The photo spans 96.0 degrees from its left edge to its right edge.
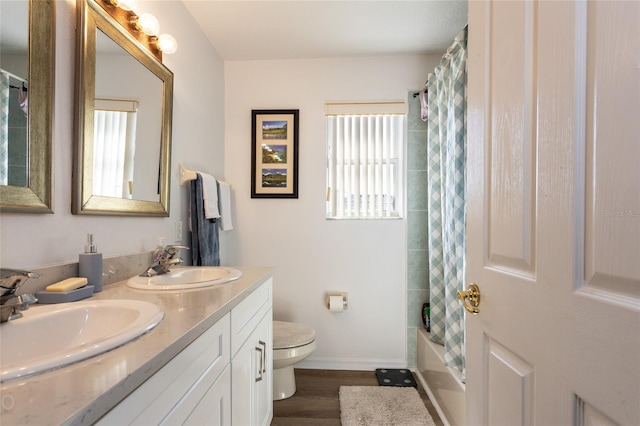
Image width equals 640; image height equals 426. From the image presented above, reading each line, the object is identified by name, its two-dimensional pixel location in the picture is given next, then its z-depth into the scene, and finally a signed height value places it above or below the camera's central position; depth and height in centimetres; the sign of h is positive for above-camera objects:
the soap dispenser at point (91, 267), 93 -19
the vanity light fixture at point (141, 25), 114 +80
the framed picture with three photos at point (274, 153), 224 +46
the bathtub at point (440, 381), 149 -99
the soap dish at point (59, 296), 79 -24
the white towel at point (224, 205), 190 +5
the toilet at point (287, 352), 170 -83
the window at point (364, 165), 224 +38
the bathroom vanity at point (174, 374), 39 -29
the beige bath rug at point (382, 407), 161 -116
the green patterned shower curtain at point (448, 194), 154 +12
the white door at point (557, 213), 42 +1
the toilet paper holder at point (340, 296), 218 -64
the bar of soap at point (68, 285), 81 -22
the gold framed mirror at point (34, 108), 76 +30
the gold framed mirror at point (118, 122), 98 +36
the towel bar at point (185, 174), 162 +21
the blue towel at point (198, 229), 167 -10
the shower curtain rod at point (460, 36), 149 +93
